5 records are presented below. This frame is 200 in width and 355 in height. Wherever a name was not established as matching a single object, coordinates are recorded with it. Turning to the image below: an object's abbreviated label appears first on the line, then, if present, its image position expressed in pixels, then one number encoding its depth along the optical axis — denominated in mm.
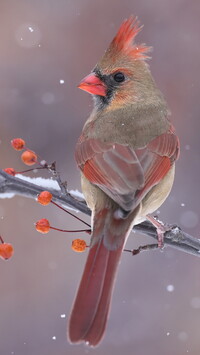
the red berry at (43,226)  4414
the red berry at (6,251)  4113
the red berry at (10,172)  4246
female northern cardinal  3836
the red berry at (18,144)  4312
